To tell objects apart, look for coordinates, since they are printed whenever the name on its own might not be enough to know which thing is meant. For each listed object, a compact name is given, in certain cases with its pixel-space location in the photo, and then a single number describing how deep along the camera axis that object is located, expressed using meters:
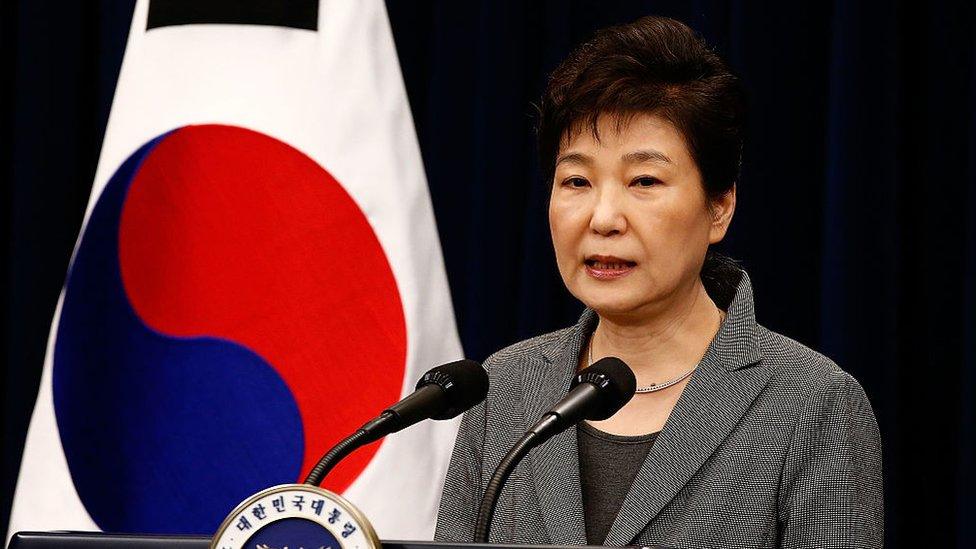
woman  5.23
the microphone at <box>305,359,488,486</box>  4.98
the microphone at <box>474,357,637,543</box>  4.95
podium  4.91
